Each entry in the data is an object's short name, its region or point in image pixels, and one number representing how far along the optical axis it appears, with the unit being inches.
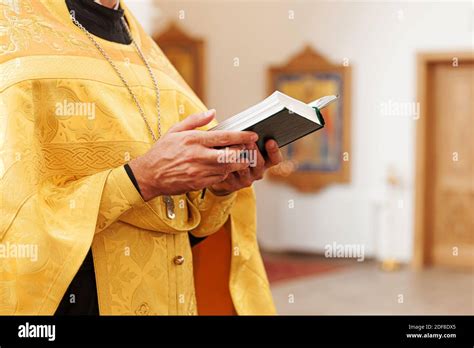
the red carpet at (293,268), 341.4
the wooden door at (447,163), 362.6
